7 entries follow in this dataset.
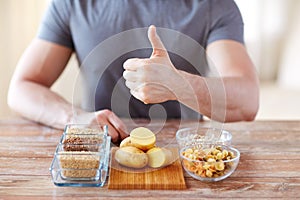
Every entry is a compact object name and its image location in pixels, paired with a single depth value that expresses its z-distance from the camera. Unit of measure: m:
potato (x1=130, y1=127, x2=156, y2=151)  1.03
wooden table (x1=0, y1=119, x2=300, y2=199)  0.92
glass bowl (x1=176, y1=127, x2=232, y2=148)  1.12
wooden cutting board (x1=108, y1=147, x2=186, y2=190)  0.94
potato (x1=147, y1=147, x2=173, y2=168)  1.02
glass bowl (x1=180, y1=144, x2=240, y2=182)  0.97
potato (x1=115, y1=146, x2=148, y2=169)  1.00
